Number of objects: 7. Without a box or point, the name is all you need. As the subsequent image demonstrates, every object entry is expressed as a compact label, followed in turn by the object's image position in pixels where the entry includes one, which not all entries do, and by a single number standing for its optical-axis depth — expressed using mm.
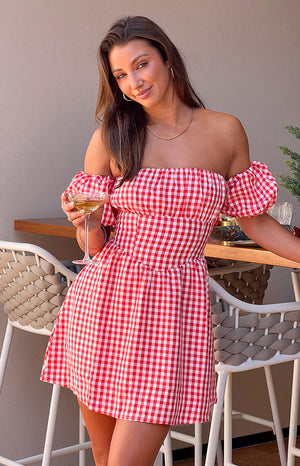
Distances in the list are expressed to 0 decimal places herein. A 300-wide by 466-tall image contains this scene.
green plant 2066
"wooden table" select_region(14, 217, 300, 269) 2052
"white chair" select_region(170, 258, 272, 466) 2771
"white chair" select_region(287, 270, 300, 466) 2703
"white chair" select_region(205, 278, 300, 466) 2076
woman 1752
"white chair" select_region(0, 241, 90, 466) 2381
